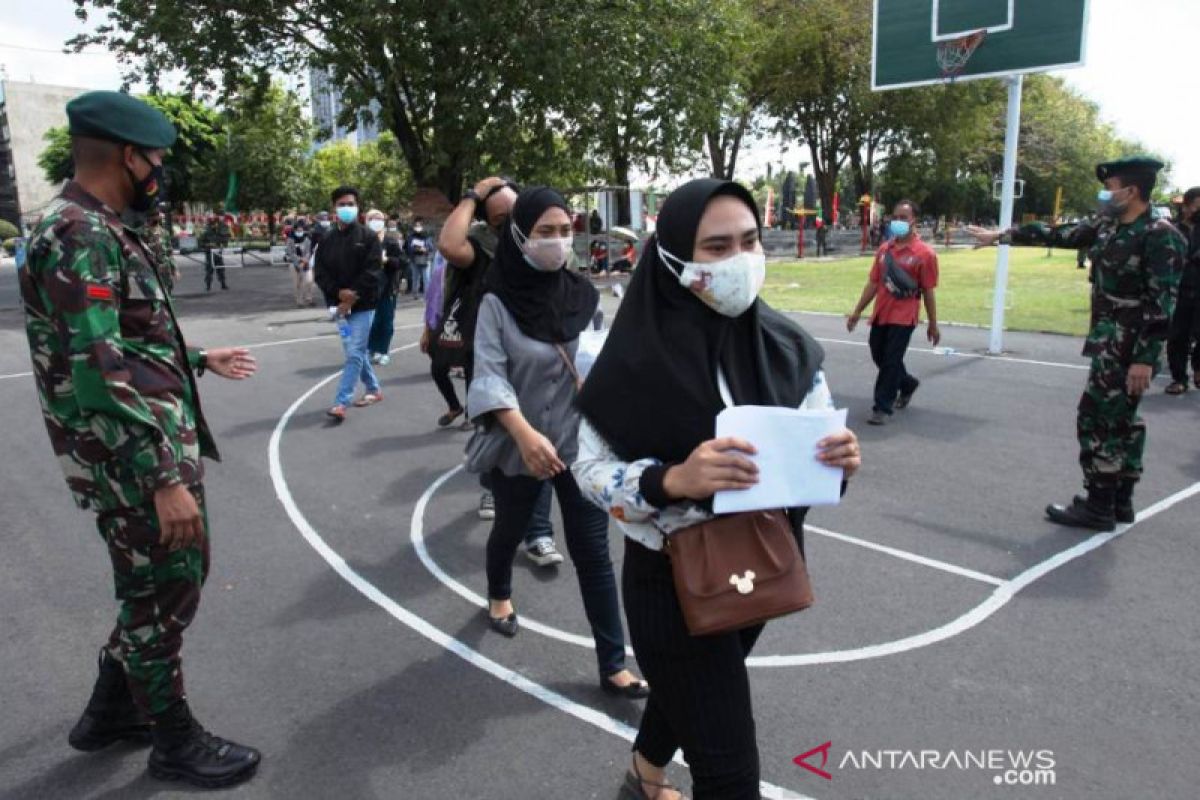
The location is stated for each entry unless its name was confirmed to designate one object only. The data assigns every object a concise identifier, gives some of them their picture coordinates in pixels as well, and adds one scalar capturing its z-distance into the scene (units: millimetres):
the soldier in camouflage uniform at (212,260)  24703
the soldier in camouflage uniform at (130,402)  2455
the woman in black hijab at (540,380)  3422
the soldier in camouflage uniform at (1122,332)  4988
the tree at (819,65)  39812
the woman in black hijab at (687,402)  2080
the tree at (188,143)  52031
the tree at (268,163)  47594
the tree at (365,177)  59812
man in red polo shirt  7805
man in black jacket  8469
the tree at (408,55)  19156
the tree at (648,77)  20250
